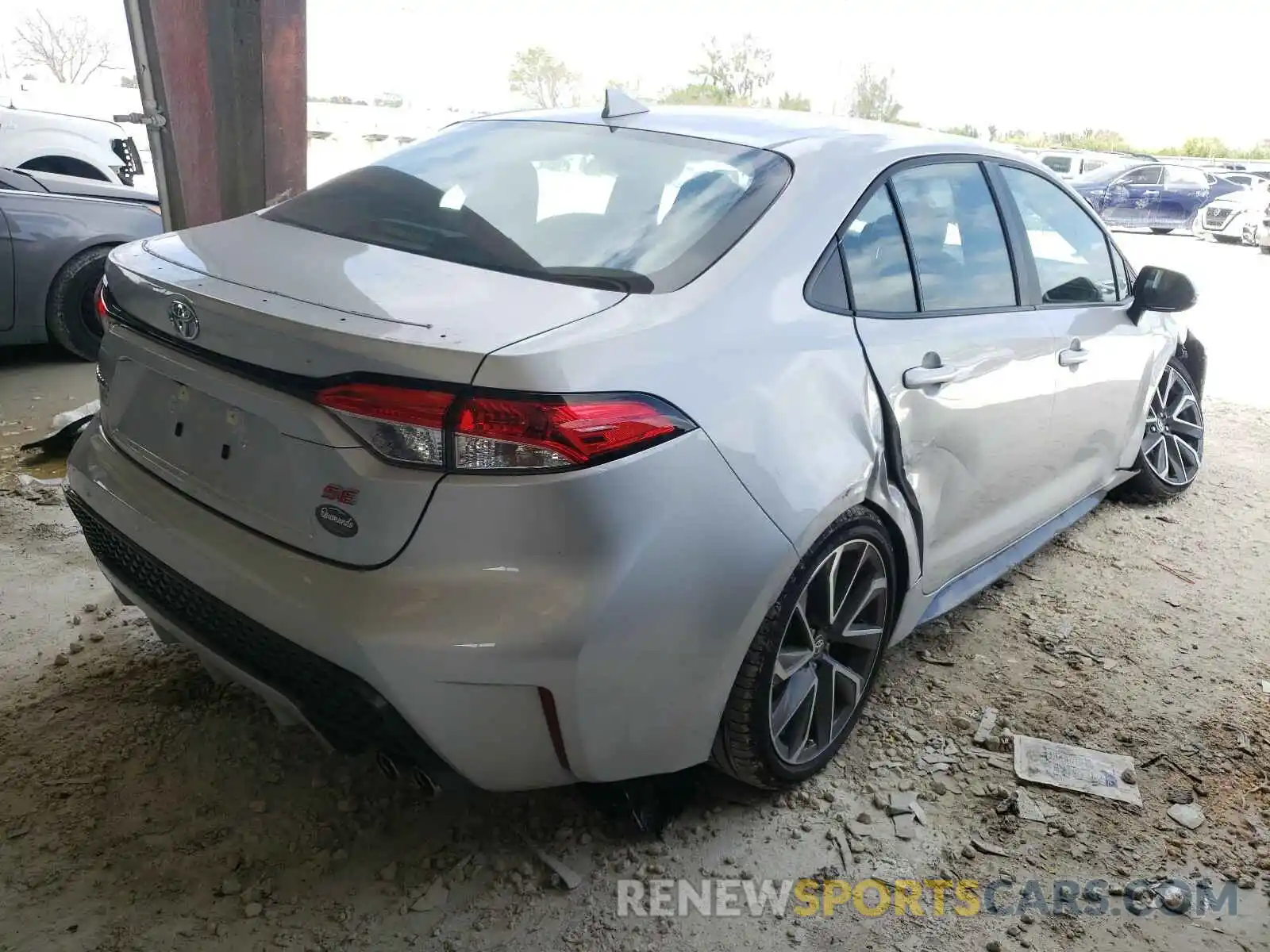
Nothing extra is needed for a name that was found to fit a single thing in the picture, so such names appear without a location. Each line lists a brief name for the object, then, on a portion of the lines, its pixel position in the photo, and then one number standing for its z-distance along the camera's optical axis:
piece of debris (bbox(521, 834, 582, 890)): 1.99
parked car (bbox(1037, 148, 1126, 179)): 18.23
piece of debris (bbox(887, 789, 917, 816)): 2.28
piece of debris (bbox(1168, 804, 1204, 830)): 2.32
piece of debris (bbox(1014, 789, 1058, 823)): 2.30
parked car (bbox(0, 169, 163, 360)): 4.88
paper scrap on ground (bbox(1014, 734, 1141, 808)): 2.42
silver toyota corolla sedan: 1.58
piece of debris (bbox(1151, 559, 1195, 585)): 3.62
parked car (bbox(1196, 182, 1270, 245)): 15.62
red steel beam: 4.12
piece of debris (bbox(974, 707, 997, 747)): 2.58
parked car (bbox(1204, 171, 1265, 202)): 17.72
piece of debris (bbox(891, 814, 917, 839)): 2.21
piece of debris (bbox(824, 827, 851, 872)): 2.12
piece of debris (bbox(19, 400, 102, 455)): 4.14
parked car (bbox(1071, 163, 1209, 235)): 17.30
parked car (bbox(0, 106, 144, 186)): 6.74
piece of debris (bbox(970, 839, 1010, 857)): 2.18
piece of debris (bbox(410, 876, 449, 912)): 1.91
